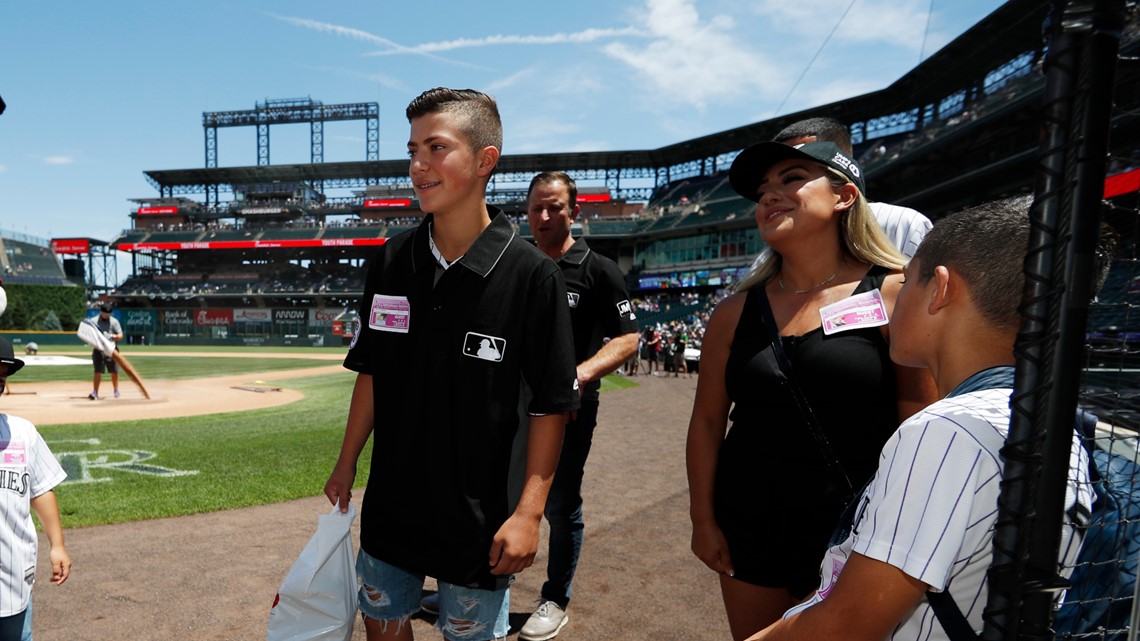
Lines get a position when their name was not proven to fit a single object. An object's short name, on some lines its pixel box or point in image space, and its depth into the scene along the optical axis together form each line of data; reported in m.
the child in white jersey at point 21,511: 2.36
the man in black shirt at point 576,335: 3.69
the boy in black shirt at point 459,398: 2.17
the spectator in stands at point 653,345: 26.75
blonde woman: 2.10
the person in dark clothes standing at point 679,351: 25.69
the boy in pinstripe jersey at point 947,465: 1.04
